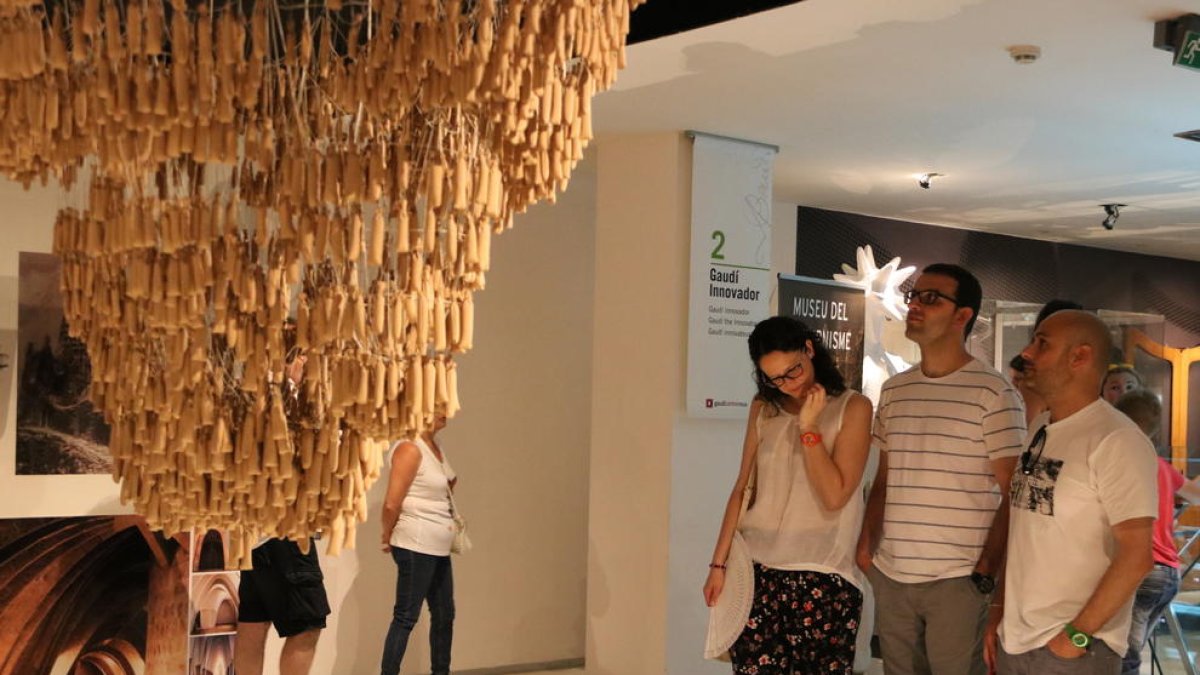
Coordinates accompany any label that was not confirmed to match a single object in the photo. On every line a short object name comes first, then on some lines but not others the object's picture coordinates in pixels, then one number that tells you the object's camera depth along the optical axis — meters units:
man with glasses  3.80
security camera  8.38
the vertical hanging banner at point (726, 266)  6.35
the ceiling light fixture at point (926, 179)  7.43
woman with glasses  3.90
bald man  3.21
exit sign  4.29
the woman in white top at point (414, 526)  5.64
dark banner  7.19
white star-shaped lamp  7.80
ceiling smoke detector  4.70
